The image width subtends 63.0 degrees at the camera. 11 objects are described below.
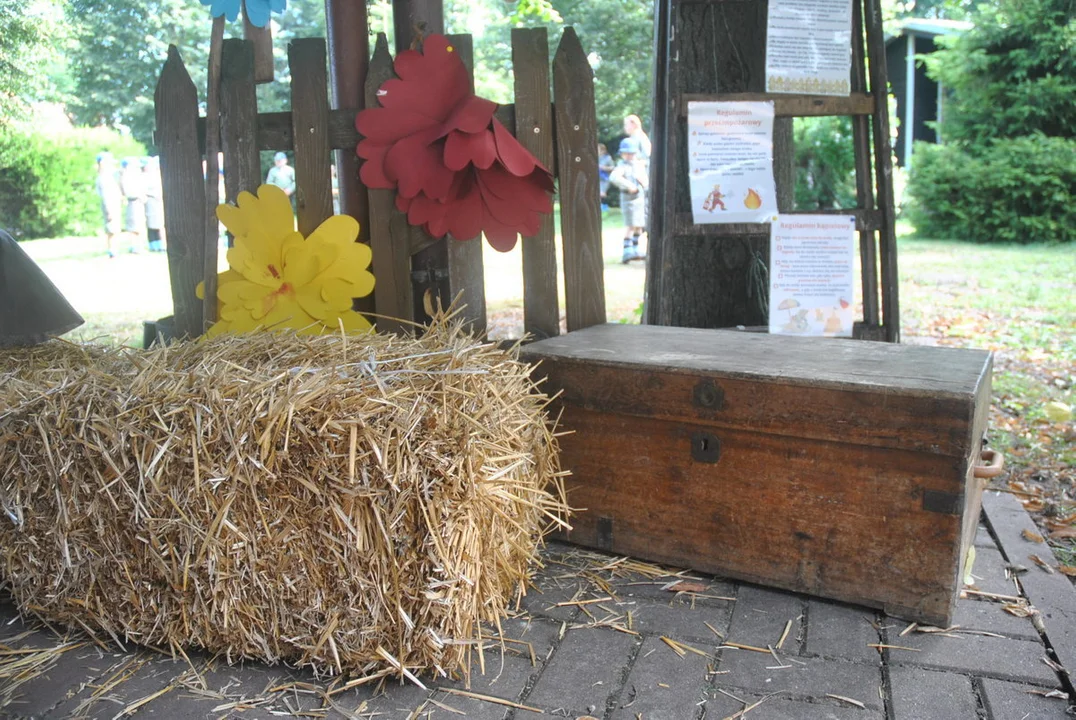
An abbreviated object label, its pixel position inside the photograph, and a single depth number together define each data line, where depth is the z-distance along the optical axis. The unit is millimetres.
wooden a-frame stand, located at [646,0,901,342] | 3367
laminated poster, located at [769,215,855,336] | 3410
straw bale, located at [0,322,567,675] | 1776
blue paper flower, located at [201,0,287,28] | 2439
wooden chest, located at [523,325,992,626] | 2062
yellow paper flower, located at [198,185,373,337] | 2576
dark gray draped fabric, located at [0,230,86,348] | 2416
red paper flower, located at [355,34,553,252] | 2545
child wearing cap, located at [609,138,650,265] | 10139
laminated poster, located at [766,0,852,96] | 3357
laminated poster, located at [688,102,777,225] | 3355
